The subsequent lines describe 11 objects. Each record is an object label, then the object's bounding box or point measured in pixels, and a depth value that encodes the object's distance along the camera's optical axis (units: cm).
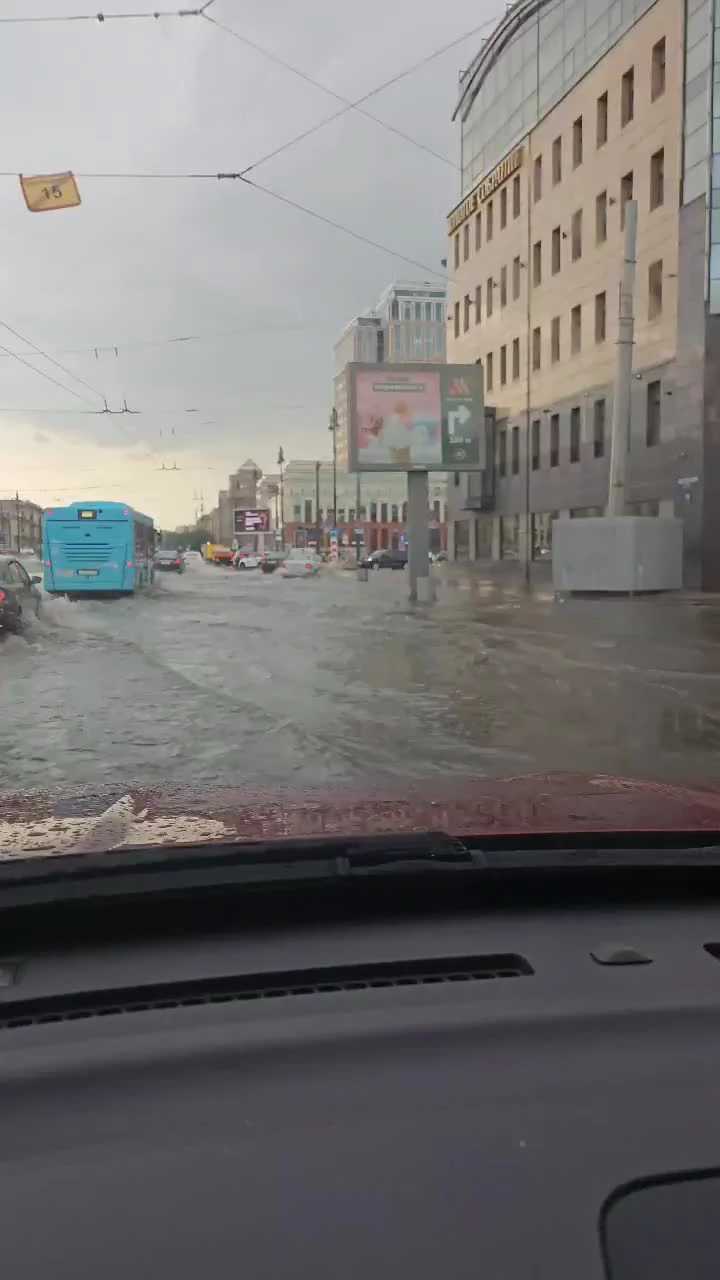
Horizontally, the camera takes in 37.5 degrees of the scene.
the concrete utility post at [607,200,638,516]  2897
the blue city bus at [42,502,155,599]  3019
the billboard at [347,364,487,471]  3128
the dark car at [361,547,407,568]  6994
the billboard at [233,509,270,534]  9725
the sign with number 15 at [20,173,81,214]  1461
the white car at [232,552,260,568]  7456
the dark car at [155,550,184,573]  6083
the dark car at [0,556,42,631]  1714
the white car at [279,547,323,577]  5391
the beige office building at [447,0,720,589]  3069
